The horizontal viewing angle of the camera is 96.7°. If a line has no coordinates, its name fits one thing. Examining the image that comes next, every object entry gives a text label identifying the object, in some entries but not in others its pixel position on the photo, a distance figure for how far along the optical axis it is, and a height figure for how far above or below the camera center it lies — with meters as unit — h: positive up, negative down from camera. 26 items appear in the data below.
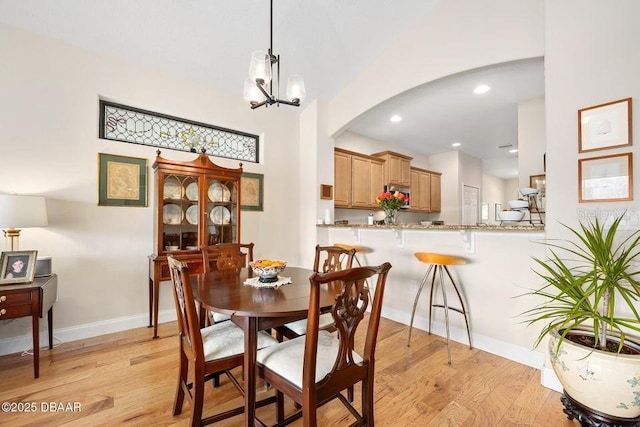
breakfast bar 2.35 -0.59
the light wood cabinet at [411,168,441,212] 5.97 +0.52
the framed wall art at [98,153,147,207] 2.83 +0.35
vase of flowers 3.48 +0.14
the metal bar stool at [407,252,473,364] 2.46 -0.57
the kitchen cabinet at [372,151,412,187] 5.31 +0.88
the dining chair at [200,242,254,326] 2.53 -0.39
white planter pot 1.42 -0.86
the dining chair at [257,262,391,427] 1.19 -0.70
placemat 1.80 -0.45
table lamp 2.11 +0.01
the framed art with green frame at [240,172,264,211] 3.76 +0.31
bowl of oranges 1.88 -0.37
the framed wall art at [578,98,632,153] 1.75 +0.56
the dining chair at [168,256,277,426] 1.41 -0.73
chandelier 1.88 +0.92
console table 2.04 -0.65
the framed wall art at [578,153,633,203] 1.75 +0.23
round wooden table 1.34 -0.46
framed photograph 2.17 -0.41
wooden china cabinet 2.88 +0.03
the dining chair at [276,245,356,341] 1.94 -0.47
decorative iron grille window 2.96 +0.95
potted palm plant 1.44 -0.73
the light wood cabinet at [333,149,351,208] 4.52 +0.58
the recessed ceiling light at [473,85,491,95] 3.47 +1.55
